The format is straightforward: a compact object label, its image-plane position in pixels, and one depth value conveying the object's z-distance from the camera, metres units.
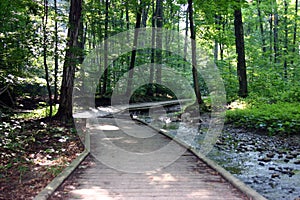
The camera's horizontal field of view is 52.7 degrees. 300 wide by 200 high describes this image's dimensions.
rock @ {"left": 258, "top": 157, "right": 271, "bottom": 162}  6.24
